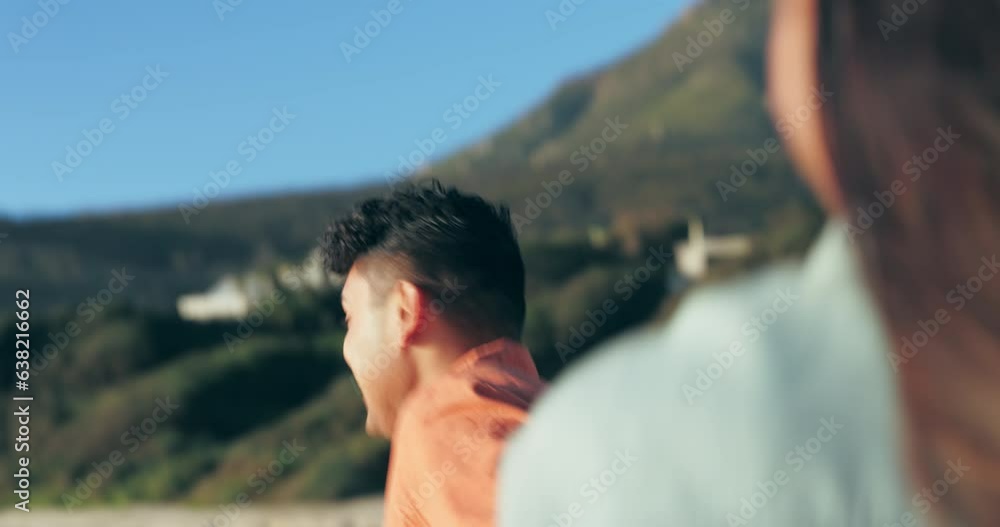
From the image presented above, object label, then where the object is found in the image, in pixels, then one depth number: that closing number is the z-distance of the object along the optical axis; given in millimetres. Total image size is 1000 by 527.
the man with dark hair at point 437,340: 2385
